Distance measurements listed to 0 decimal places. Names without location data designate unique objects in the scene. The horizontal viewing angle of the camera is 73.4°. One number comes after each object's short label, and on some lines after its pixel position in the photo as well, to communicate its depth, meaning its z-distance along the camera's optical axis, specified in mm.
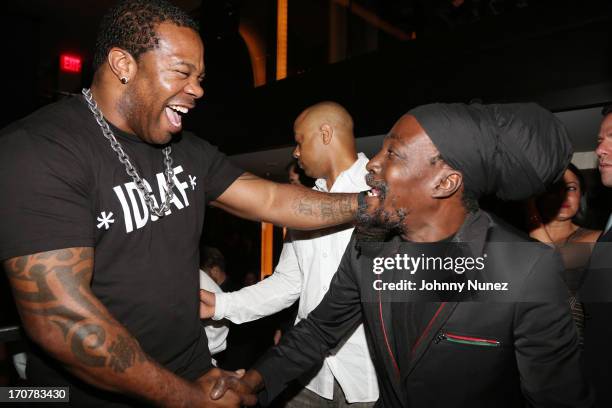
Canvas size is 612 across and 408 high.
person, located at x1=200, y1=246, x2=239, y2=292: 3758
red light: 8815
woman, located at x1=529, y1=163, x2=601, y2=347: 3236
